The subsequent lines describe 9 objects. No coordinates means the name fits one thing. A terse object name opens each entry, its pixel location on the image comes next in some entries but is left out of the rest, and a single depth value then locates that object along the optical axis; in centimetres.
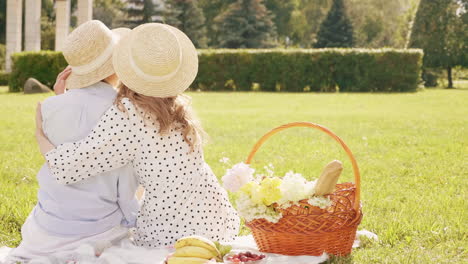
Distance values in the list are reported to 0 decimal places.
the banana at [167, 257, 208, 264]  303
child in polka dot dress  338
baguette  342
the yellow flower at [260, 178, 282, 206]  344
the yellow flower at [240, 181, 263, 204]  347
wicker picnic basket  344
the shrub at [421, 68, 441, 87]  2858
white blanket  337
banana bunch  305
